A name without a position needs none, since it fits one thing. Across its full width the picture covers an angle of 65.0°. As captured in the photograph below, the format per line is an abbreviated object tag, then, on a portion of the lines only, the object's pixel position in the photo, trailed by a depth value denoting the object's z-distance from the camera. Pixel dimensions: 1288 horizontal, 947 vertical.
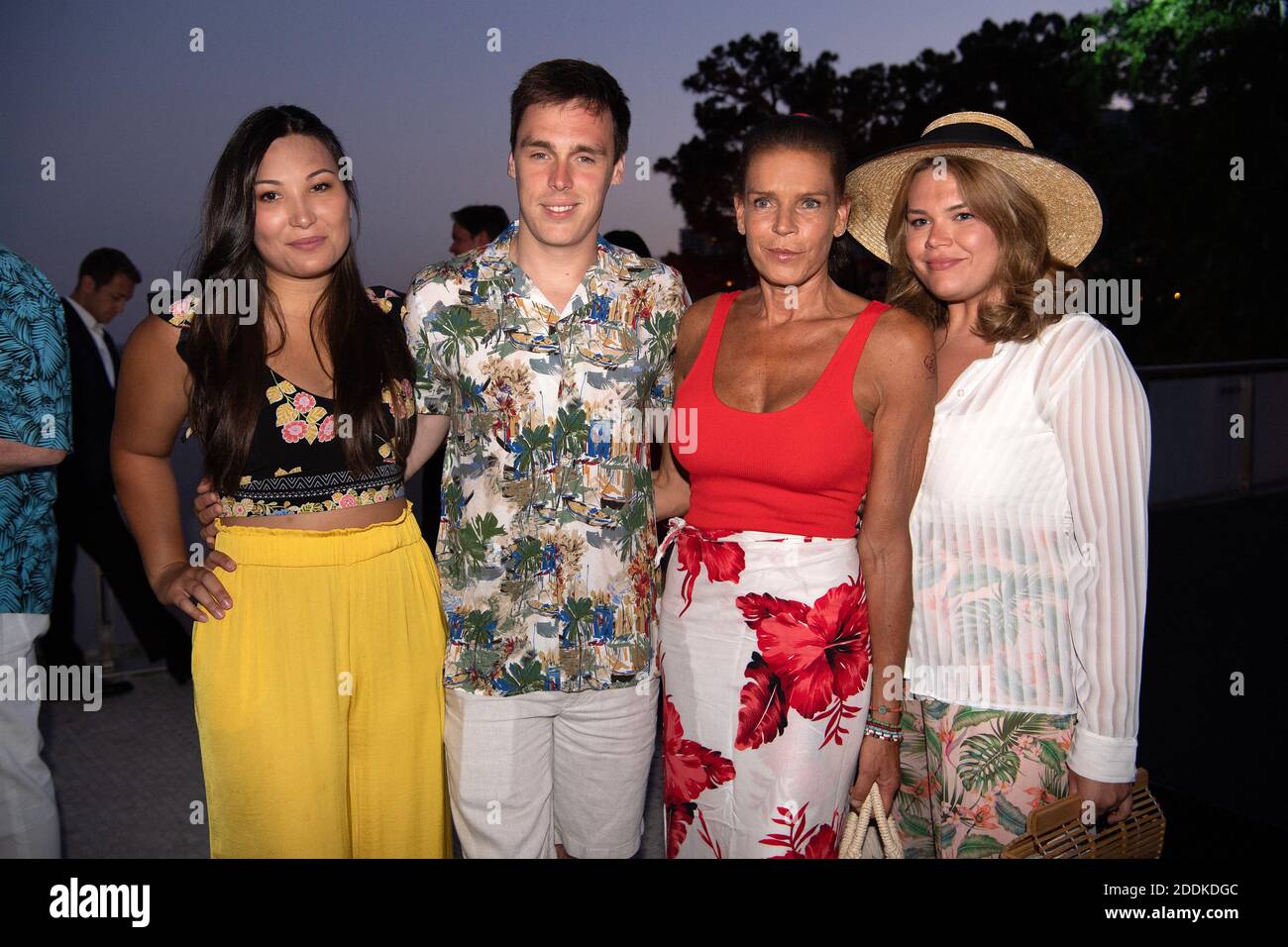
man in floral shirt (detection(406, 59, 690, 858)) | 2.02
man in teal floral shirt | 2.37
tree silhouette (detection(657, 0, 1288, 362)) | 14.80
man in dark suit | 4.34
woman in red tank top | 1.92
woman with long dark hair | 1.90
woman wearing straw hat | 1.80
